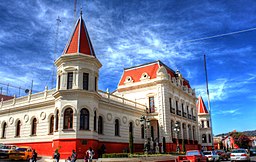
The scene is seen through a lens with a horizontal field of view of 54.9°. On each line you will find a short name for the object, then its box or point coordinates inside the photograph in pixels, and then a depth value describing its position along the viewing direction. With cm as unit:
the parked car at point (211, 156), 2939
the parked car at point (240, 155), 2827
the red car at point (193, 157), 2248
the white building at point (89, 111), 2681
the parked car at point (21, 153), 2639
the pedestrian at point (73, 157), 2207
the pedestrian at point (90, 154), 2374
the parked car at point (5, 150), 2668
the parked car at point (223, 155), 3691
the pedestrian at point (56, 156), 2305
